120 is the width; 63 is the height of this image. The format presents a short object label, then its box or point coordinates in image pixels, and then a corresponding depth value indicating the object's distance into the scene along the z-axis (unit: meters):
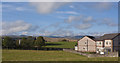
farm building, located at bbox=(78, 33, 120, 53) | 39.50
